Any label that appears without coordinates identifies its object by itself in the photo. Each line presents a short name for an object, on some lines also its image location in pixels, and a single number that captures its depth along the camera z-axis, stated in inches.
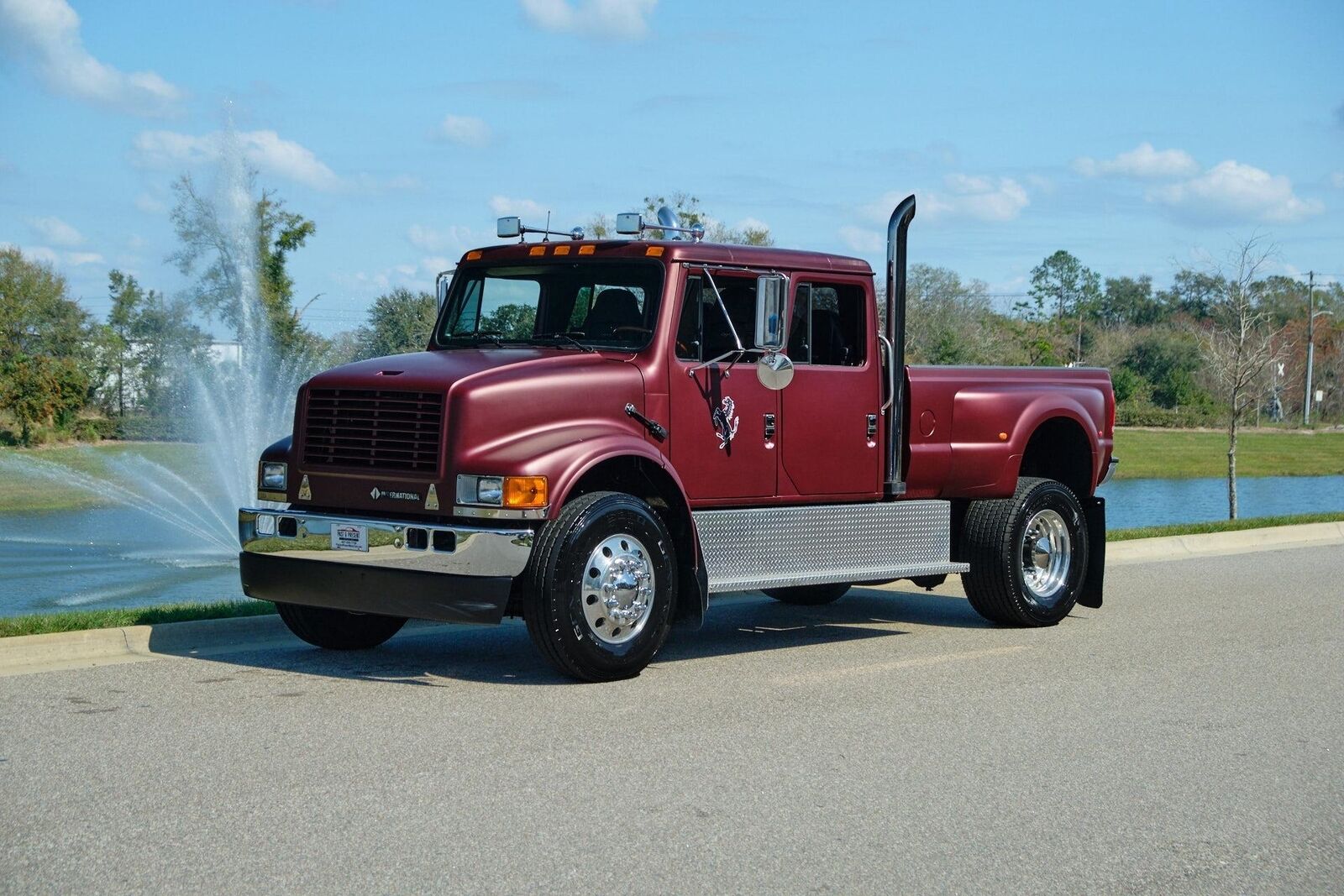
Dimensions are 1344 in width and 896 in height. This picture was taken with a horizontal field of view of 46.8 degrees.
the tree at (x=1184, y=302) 4638.3
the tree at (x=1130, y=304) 5024.6
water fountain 665.0
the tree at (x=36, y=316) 1717.5
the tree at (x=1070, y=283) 5036.9
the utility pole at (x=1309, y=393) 2910.2
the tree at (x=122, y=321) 1732.3
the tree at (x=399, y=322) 810.8
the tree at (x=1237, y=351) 1000.2
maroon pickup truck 321.1
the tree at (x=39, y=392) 1443.2
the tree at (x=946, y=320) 2111.2
